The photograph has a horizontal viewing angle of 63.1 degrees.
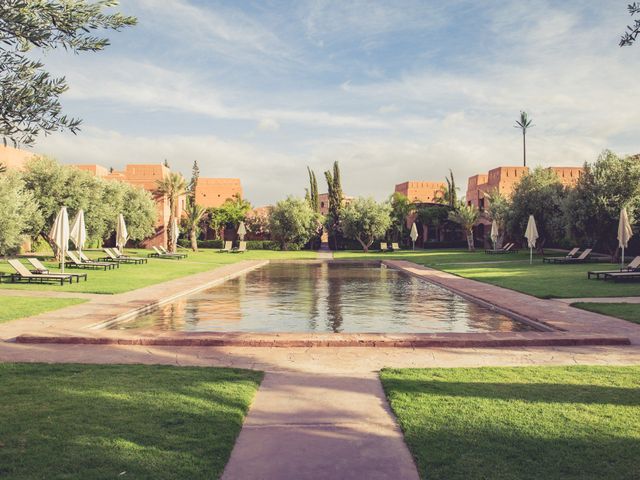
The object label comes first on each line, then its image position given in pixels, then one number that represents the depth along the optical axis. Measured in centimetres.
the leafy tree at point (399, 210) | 5344
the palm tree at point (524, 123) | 7325
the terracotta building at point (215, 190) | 6094
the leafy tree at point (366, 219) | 4772
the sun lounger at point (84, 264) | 2352
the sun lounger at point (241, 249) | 4519
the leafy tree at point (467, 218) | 4775
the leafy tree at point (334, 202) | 5378
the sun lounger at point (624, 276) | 1795
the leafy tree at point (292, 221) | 4797
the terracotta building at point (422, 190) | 6456
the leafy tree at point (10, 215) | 1827
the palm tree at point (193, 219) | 4638
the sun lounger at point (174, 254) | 3491
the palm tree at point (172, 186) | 4569
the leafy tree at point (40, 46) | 457
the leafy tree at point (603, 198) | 2784
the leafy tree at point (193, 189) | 6138
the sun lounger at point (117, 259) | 2762
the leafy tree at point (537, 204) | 3462
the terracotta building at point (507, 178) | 4966
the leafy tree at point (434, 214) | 5388
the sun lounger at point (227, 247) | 4528
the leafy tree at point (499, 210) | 3736
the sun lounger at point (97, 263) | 2398
